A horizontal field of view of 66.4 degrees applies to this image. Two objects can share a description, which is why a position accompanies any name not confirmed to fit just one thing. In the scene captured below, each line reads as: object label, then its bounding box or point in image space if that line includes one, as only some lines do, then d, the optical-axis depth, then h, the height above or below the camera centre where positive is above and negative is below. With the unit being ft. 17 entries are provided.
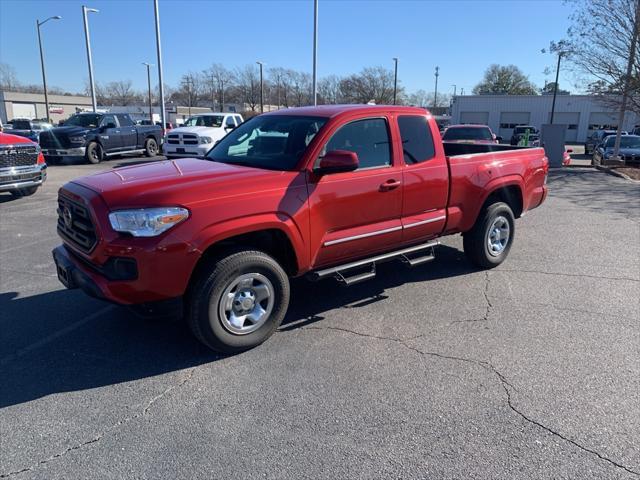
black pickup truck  60.13 -2.46
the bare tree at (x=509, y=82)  277.85 +23.25
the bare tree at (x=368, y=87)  212.64 +15.09
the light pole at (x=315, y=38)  91.76 +15.54
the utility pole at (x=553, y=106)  164.05 +6.08
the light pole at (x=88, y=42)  97.46 +14.93
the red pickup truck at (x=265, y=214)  11.54 -2.50
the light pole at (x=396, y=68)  180.45 +20.03
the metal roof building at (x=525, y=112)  177.68 +4.15
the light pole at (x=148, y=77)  196.13 +16.52
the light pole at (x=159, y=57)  82.99 +10.31
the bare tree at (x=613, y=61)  58.29 +7.89
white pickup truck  55.21 -2.28
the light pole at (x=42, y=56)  118.22 +15.91
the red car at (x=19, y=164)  32.91 -3.19
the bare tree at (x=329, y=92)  226.58 +13.91
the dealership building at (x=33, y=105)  255.91 +6.86
